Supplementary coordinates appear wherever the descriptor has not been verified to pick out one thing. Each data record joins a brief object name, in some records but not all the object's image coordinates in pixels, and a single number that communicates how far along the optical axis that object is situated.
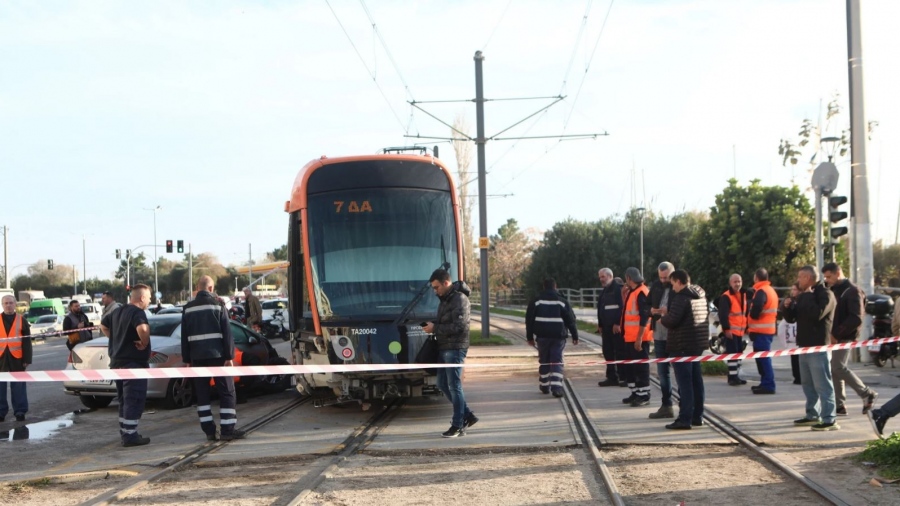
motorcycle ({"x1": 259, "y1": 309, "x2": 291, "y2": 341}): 32.16
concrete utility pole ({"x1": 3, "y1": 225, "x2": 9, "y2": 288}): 65.44
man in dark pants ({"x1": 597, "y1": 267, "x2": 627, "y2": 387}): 13.31
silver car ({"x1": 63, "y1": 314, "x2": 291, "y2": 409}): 12.28
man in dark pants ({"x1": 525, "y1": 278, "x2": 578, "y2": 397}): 12.49
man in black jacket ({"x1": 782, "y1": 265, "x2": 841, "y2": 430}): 8.95
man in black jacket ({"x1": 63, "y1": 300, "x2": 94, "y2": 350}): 17.86
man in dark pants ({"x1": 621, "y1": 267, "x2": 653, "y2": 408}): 11.35
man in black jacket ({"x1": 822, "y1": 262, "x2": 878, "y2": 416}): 9.33
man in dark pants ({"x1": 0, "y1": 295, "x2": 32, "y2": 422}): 11.71
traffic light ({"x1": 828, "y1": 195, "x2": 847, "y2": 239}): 14.69
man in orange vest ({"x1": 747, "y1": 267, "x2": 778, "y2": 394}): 12.47
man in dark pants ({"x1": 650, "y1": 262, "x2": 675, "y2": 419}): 10.70
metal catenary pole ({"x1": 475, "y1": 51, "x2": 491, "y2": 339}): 23.12
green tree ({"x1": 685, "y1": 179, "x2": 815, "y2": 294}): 38.00
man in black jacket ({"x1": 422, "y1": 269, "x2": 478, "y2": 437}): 9.41
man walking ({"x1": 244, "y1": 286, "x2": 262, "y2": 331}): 20.45
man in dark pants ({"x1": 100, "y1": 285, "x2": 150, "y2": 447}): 9.38
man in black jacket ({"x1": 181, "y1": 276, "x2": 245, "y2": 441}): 9.48
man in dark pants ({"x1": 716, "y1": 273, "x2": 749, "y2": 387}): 13.24
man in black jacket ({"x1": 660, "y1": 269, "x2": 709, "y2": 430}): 9.27
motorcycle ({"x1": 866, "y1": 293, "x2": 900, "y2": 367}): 14.53
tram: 10.58
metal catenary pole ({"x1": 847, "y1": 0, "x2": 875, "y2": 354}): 15.13
